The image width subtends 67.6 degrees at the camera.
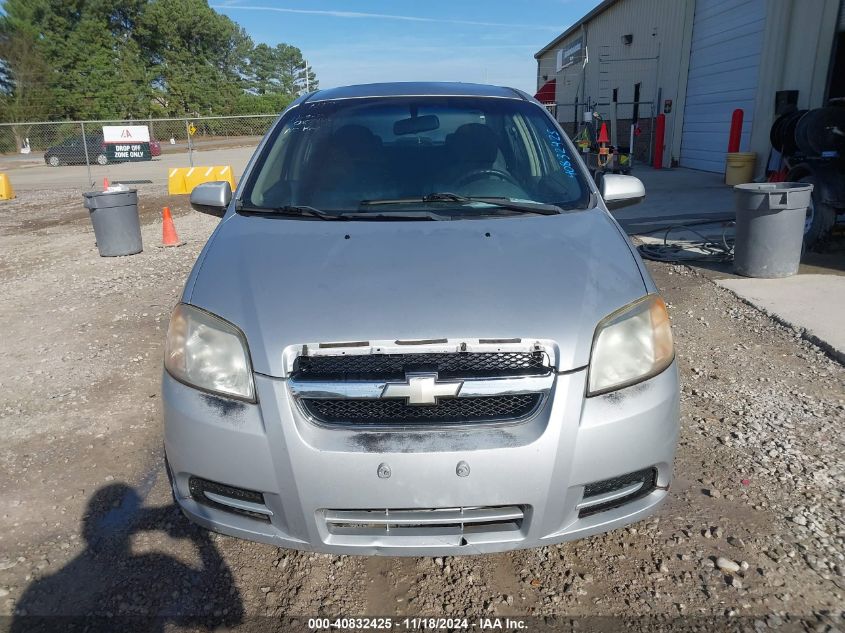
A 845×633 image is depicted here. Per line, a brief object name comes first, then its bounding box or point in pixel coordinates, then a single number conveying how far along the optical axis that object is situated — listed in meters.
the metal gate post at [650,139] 18.68
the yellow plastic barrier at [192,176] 15.14
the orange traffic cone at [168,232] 9.49
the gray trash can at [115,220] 8.34
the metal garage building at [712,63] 10.72
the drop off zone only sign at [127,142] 19.11
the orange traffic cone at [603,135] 16.07
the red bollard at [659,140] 17.41
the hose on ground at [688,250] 7.13
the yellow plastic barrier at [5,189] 16.95
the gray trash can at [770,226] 5.89
